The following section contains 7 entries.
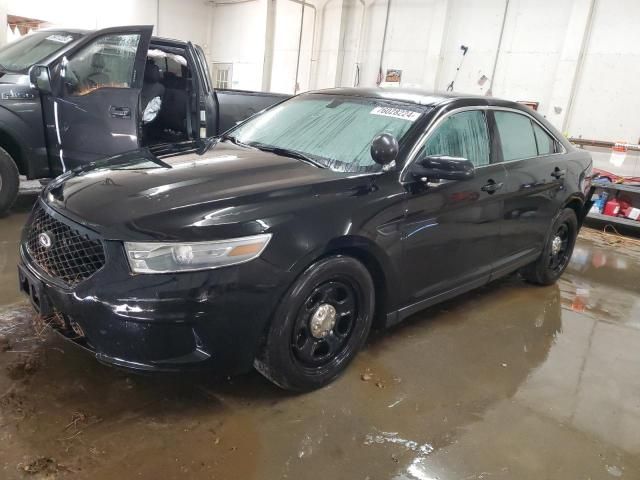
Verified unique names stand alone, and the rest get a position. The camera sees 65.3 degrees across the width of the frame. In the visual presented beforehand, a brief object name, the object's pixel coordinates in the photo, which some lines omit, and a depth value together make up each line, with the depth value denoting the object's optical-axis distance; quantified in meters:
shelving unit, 6.42
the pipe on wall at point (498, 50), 7.99
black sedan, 1.82
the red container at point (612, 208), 6.70
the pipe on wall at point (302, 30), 10.66
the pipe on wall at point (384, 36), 9.55
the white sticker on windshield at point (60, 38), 4.49
